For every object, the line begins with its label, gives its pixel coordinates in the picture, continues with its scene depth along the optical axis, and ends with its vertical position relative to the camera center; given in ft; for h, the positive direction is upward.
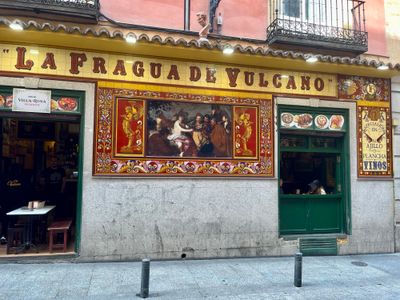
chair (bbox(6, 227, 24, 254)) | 23.81 -5.15
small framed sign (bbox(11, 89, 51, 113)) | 23.40 +4.57
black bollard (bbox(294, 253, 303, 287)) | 19.76 -6.04
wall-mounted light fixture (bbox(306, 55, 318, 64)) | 25.85 +8.40
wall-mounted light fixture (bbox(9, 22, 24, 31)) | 20.43 +8.52
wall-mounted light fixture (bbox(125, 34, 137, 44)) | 22.31 +8.49
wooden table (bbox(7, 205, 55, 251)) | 23.89 -4.08
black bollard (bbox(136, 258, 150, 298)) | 17.66 -5.89
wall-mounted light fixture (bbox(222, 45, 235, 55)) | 24.04 +8.41
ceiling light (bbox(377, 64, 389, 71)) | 27.62 +8.31
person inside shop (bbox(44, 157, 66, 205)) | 32.14 -1.50
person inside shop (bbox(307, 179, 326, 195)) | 30.19 -1.76
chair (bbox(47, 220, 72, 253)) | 23.99 -4.80
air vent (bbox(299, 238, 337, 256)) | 27.76 -6.40
